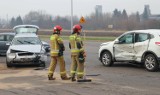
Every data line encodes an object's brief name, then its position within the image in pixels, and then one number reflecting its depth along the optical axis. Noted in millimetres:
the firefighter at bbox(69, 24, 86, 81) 12918
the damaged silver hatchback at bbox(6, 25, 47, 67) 17750
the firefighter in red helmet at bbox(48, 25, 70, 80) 13336
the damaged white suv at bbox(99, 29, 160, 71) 15469
